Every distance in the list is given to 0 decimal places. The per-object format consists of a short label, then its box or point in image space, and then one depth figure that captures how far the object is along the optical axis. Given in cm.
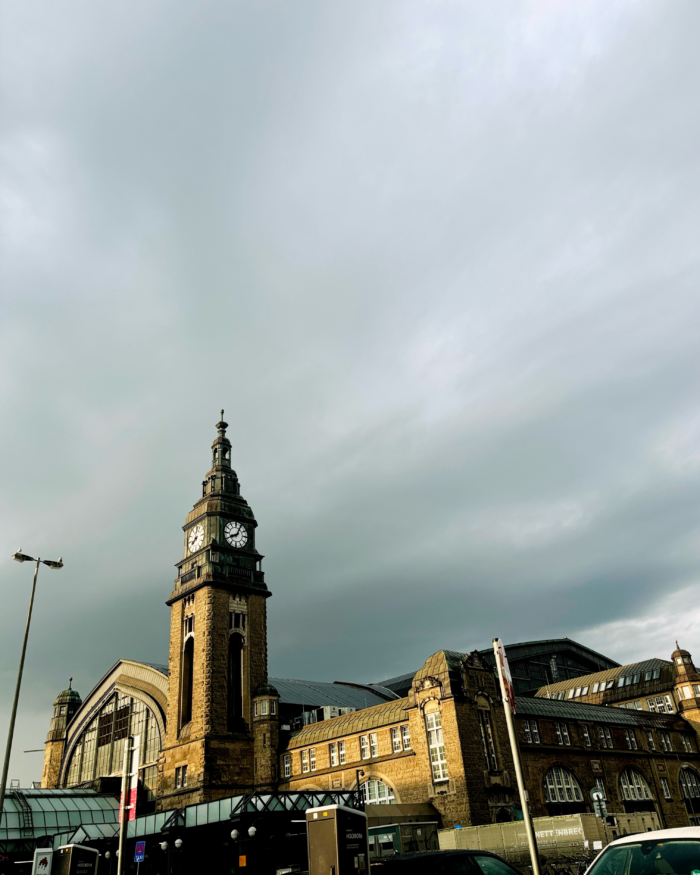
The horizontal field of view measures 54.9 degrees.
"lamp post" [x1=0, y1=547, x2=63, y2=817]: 2933
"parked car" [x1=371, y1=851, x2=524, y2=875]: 1261
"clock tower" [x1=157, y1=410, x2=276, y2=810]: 5988
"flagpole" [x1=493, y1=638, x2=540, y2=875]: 1551
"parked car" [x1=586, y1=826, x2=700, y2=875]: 763
